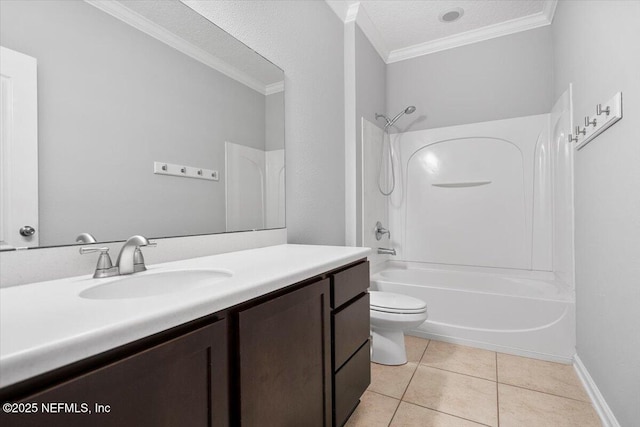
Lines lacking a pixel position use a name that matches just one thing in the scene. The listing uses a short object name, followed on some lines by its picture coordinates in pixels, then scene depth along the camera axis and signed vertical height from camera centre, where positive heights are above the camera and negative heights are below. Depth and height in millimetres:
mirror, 835 +309
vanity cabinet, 471 -336
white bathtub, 2047 -709
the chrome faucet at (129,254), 943 -125
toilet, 1898 -676
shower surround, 2160 -152
